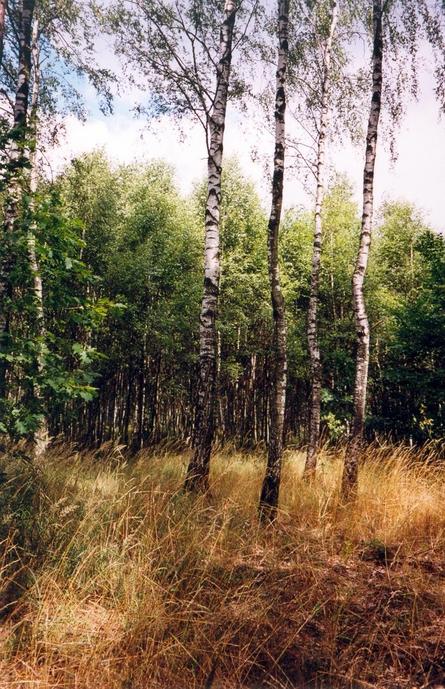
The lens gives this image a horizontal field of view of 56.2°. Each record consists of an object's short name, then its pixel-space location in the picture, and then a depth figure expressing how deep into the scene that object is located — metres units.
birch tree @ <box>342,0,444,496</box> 6.42
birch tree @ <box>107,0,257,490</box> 5.91
